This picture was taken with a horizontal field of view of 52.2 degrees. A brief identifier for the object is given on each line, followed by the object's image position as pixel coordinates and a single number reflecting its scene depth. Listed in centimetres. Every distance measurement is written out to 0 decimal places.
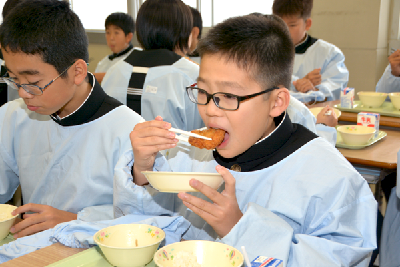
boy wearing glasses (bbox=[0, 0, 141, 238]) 165
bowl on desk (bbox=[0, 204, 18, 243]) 138
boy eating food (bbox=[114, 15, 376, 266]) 110
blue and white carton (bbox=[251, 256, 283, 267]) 92
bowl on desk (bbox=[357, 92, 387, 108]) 320
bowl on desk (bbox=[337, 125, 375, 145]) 239
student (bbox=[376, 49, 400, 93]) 360
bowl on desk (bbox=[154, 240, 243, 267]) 96
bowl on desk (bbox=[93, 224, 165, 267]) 100
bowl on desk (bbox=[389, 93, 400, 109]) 309
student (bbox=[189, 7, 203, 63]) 415
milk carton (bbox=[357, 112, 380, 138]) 262
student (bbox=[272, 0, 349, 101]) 391
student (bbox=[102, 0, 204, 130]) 294
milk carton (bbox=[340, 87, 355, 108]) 324
